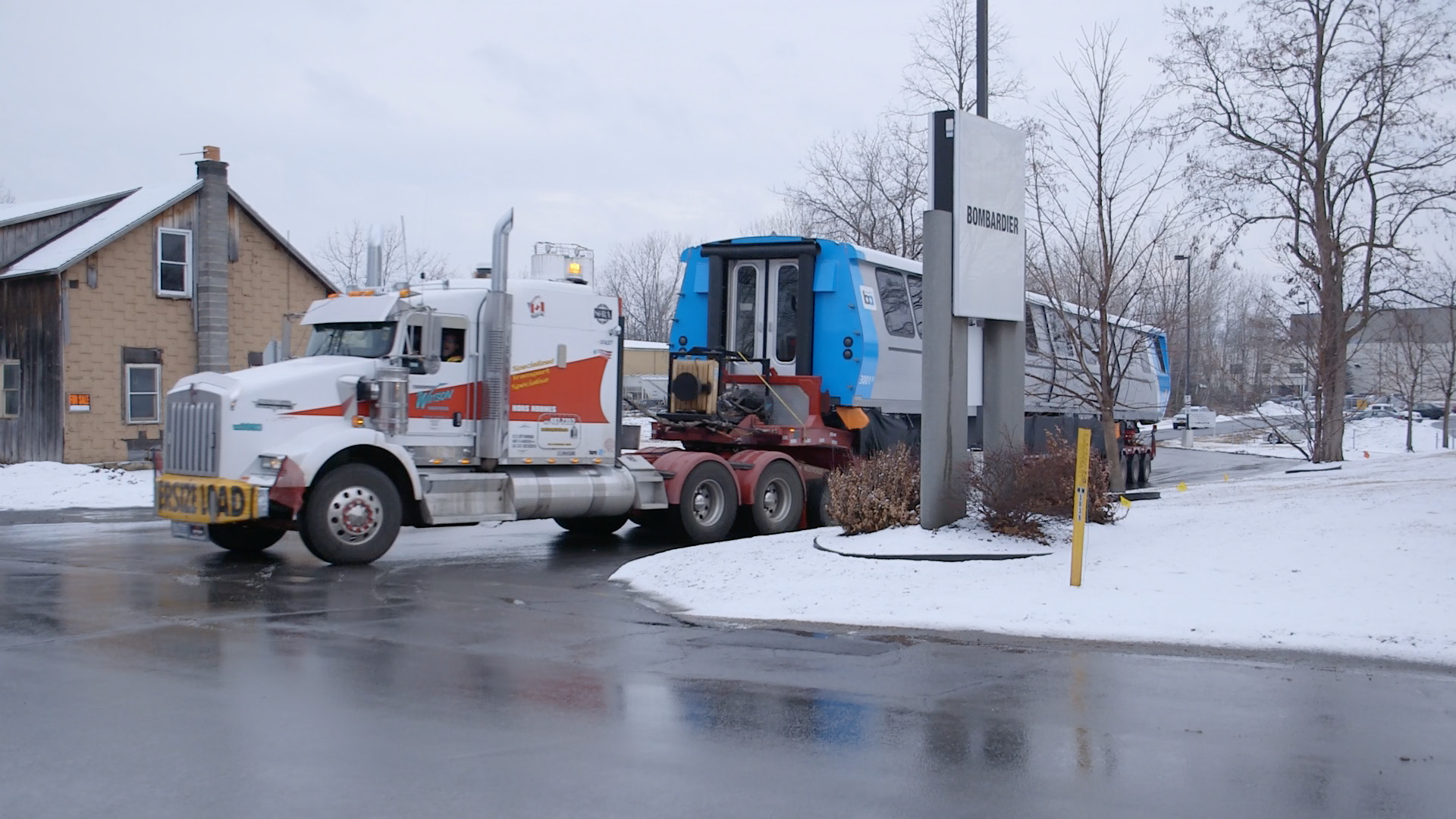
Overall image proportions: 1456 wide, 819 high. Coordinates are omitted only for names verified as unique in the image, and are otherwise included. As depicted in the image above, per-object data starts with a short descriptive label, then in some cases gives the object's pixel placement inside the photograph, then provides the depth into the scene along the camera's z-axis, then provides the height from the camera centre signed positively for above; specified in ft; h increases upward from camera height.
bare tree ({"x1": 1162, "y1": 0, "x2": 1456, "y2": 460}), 99.45 +19.93
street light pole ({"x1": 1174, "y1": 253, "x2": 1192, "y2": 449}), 162.87 +1.25
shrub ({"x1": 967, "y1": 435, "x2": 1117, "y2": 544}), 37.81 -2.94
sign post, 38.93 +3.52
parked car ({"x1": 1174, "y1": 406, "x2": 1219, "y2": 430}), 180.96 -3.37
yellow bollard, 32.37 -2.82
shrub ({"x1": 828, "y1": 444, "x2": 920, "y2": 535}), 40.47 -3.41
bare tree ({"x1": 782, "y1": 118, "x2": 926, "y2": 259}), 113.70 +16.86
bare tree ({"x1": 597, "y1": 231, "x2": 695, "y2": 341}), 225.56 +15.62
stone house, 87.30 +5.26
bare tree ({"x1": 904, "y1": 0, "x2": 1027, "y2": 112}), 95.96 +25.79
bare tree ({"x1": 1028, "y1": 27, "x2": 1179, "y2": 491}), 57.57 +6.06
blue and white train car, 54.54 +3.51
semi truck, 41.19 -1.16
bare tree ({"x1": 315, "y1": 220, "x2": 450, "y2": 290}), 160.35 +15.85
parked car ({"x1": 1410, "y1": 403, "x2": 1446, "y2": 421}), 235.15 -2.16
